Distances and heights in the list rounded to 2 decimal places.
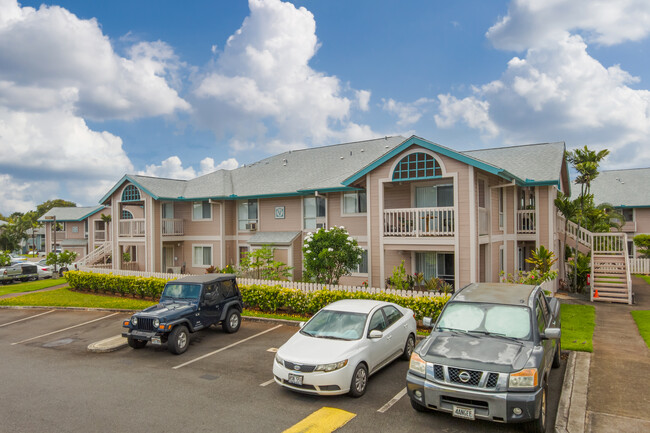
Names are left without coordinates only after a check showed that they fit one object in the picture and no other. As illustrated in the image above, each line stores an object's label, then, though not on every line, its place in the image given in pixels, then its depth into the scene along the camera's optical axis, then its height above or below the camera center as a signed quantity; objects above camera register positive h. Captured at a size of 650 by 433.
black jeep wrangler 11.11 -2.26
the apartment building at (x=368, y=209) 16.03 +1.11
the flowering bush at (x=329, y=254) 16.84 -0.92
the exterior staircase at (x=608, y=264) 17.84 -1.79
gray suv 6.11 -2.07
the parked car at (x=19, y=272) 30.45 -2.67
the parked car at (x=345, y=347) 7.68 -2.34
